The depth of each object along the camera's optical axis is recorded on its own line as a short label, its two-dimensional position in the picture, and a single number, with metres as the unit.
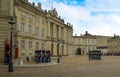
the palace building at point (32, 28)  12.96
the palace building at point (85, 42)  55.55
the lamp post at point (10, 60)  9.01
